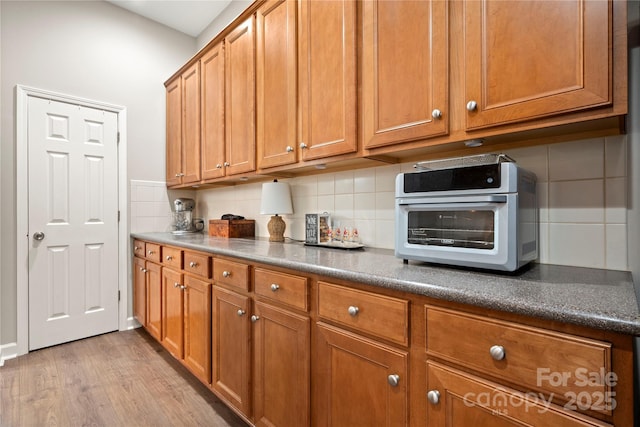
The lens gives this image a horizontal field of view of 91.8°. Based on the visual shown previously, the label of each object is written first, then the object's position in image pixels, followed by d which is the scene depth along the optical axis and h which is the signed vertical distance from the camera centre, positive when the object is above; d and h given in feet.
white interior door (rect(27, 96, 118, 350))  8.00 -0.24
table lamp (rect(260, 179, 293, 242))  6.76 +0.30
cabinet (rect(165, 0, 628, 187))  2.88 +1.68
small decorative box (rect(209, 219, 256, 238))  7.79 -0.39
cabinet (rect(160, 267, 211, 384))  5.84 -2.27
